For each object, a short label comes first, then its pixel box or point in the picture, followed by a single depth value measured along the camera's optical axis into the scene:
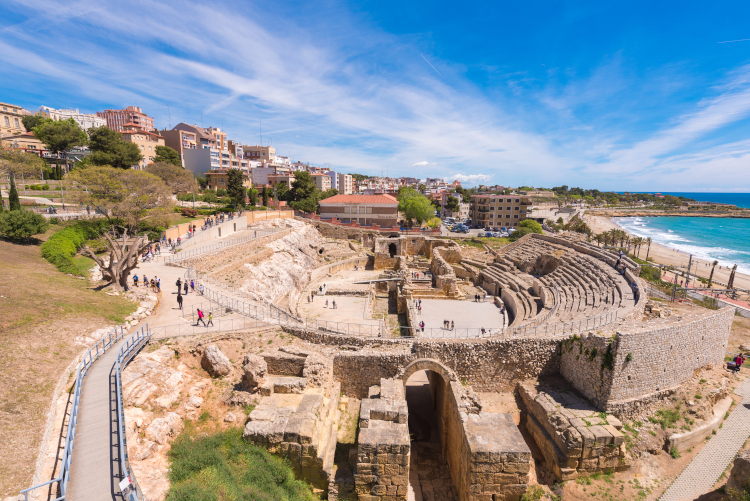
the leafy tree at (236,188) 52.53
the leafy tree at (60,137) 49.03
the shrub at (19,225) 22.02
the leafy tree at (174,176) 45.50
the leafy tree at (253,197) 60.72
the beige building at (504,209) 77.25
